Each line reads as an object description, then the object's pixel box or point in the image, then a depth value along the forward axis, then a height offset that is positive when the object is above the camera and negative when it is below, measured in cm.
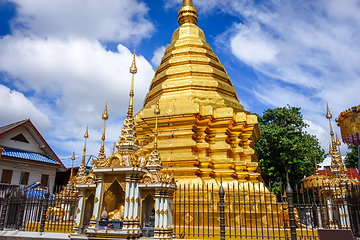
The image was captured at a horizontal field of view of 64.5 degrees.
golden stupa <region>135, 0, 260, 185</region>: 1373 +443
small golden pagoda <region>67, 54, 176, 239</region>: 838 +41
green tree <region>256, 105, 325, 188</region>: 2508 +508
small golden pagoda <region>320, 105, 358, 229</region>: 1423 +199
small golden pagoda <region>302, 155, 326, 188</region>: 2002 +228
